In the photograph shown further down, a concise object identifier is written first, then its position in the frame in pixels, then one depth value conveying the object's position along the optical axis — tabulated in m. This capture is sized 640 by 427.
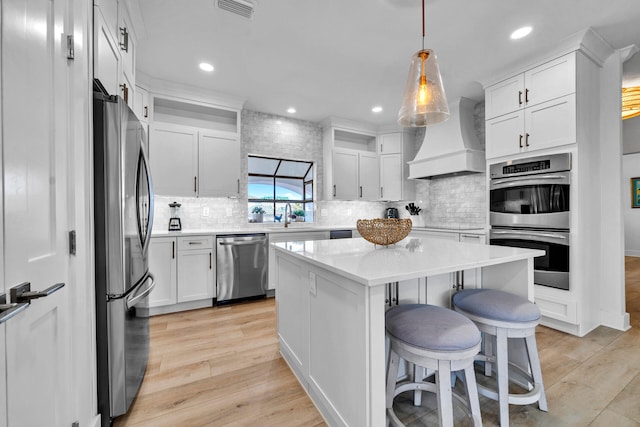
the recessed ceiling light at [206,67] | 2.89
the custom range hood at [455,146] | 3.60
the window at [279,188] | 4.30
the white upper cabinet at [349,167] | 4.53
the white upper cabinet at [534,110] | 2.51
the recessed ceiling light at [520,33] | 2.33
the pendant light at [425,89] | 1.68
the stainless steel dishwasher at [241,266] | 3.33
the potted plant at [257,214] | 4.29
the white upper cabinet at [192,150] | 3.31
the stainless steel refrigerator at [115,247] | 1.34
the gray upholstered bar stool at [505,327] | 1.38
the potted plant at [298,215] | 4.59
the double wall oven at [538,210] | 2.54
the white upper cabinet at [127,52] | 1.83
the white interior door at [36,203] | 0.78
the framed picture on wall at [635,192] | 6.44
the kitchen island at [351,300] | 1.11
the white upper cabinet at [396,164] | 4.77
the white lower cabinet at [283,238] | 3.64
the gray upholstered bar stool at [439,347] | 1.14
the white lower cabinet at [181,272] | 3.02
